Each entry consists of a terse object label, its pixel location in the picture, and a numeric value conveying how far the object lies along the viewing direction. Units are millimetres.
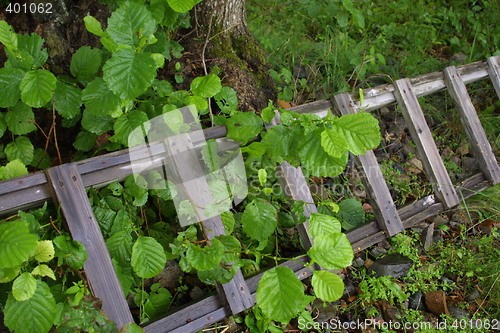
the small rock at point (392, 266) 2492
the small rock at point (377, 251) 2619
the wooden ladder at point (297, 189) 1774
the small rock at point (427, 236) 2707
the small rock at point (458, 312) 2355
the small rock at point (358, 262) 2553
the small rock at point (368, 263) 2564
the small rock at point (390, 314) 2316
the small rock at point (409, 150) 3445
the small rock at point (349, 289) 2439
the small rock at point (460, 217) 2914
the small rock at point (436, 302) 2355
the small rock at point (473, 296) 2442
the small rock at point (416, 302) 2400
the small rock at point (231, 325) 2168
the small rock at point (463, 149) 3525
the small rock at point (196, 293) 2174
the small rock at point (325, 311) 2279
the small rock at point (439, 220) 2865
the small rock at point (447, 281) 2510
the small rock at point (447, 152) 3502
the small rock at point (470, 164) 3430
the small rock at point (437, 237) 2764
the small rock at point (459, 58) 4148
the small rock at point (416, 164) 3291
